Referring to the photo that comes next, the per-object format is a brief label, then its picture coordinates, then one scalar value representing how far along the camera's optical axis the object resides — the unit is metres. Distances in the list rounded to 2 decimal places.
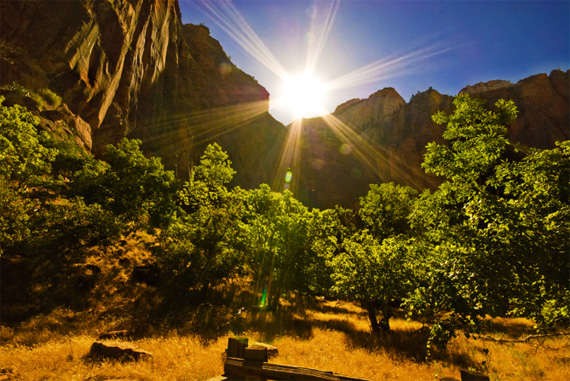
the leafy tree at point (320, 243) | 20.94
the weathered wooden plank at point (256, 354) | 5.72
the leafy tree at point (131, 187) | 19.39
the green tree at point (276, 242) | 20.20
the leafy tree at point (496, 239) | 5.03
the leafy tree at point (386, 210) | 26.42
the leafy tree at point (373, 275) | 14.23
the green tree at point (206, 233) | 18.17
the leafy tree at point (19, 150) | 11.14
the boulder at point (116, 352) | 8.83
